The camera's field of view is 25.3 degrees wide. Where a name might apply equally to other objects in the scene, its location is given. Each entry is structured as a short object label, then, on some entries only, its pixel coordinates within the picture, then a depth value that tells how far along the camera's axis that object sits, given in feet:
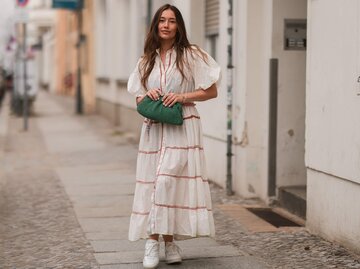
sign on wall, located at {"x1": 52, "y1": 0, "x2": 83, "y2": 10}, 81.05
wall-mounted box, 28.32
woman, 18.79
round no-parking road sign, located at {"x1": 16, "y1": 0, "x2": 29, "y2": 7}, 62.49
